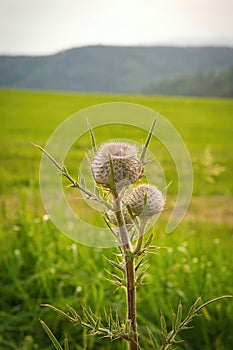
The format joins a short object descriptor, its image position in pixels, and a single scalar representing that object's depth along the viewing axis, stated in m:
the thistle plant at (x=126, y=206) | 0.84
